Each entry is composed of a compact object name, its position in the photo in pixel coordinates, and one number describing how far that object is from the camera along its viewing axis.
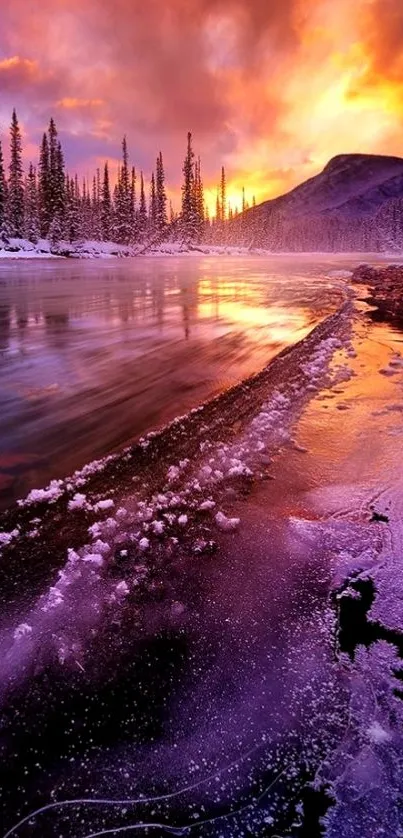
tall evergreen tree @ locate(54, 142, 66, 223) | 55.69
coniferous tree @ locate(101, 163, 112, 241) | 72.69
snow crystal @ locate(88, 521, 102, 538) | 3.06
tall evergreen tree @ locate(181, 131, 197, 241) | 82.30
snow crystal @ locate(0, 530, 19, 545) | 2.98
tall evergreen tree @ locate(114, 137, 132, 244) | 72.94
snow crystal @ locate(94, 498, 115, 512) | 3.36
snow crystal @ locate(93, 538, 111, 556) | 2.88
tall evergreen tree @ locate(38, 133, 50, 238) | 57.09
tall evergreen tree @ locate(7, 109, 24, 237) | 55.16
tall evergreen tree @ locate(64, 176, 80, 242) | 56.97
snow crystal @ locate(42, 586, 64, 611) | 2.44
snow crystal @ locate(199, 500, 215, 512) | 3.46
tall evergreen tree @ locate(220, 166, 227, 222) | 116.61
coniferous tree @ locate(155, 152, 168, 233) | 86.62
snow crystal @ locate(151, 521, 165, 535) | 3.13
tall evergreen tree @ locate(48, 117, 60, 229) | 55.72
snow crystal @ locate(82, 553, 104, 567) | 2.77
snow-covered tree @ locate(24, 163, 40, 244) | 55.98
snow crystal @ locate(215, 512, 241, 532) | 3.24
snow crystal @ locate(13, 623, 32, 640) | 2.26
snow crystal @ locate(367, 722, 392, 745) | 1.77
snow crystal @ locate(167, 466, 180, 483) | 3.83
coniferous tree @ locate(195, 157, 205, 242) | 85.88
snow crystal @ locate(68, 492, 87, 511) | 3.38
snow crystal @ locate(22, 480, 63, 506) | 3.48
